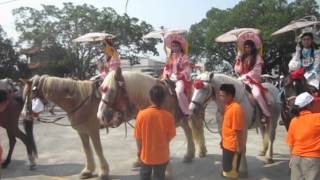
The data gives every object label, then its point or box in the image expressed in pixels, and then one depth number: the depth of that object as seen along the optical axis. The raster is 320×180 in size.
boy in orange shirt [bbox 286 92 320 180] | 3.75
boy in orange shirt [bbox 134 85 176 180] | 4.00
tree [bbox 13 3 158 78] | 30.11
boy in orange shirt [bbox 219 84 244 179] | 4.41
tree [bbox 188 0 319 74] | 30.83
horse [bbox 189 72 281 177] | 5.48
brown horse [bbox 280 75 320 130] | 5.28
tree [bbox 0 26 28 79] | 32.66
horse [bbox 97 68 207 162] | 5.41
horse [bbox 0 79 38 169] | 6.77
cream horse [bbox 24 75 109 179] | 5.81
